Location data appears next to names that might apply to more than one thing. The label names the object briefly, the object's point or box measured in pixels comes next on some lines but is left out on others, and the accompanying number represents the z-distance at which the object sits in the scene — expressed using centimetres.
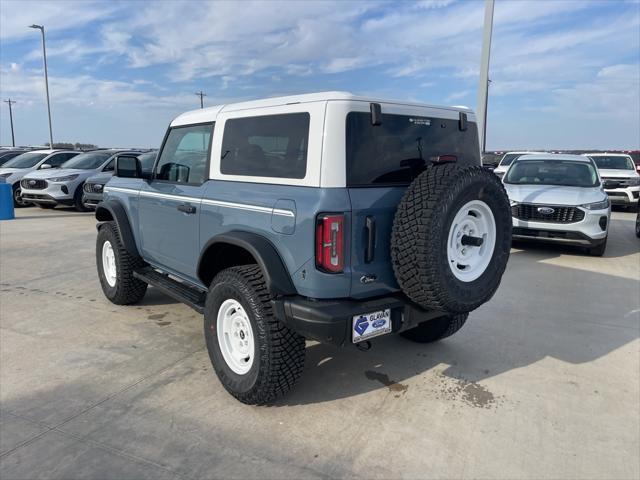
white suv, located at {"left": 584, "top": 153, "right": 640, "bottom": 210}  1352
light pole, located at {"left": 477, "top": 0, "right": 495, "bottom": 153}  812
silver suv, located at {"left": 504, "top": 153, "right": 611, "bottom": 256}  753
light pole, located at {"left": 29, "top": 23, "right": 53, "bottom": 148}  2467
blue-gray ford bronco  278
